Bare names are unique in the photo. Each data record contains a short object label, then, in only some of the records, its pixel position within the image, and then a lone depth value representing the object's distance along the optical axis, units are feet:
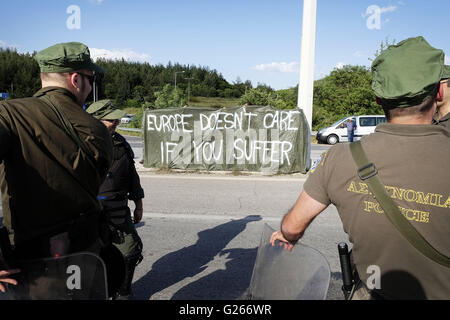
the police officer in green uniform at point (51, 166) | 4.98
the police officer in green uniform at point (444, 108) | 9.84
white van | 65.05
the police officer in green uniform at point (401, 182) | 4.28
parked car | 145.44
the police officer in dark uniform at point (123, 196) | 9.96
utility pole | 35.38
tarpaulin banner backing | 33.94
